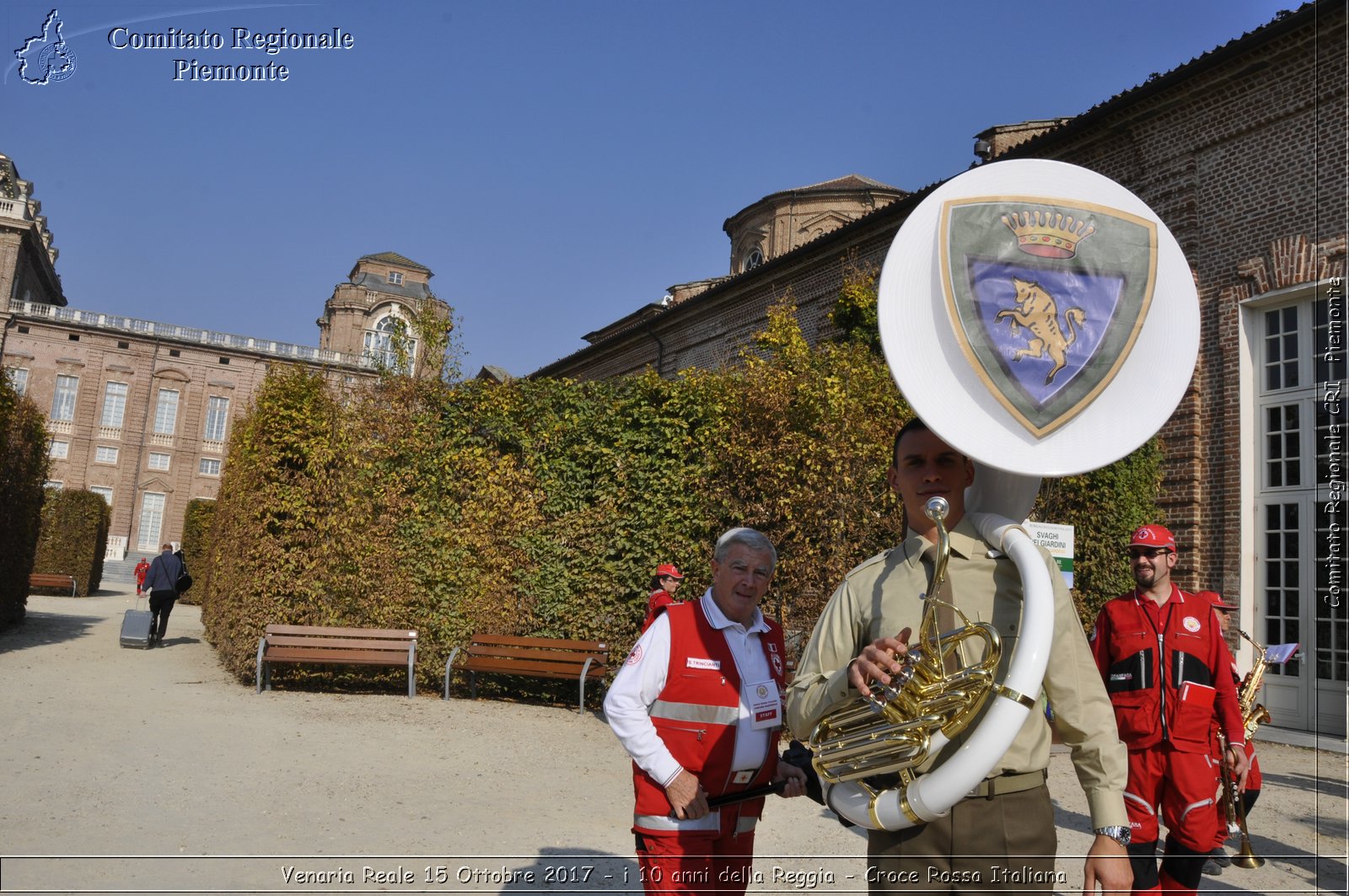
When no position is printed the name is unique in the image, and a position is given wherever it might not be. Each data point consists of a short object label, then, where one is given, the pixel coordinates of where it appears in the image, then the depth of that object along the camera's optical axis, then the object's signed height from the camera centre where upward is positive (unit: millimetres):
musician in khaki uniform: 2320 -401
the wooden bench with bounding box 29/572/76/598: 28125 -2461
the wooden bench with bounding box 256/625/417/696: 11891 -1621
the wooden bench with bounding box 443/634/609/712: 11977 -1562
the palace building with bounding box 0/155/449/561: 62875 +8266
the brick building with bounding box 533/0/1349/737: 12531 +3975
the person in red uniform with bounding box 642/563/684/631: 9477 -392
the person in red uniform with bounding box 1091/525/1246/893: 4730 -615
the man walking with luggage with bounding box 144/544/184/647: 17281 -1450
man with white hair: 3289 -649
